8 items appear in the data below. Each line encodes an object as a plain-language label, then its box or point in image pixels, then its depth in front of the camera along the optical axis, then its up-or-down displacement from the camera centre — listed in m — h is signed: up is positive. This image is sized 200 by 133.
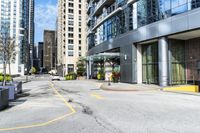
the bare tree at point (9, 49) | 15.49 +2.45
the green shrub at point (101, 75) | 27.81 -1.13
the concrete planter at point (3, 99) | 6.86 -1.45
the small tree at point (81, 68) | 46.25 +0.52
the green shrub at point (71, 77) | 34.58 -1.84
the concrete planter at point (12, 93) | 8.93 -1.48
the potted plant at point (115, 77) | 20.77 -1.14
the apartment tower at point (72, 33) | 59.82 +16.04
